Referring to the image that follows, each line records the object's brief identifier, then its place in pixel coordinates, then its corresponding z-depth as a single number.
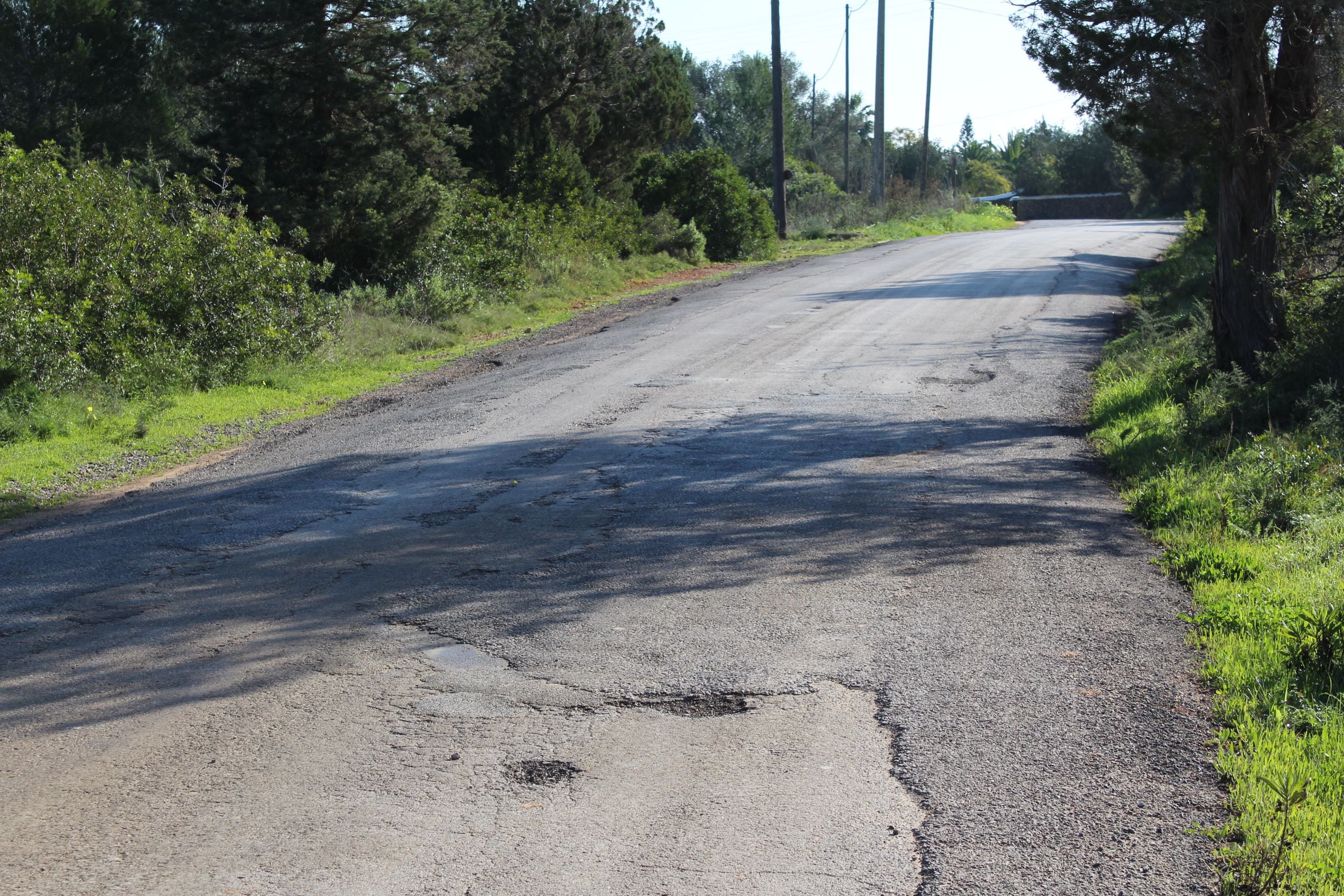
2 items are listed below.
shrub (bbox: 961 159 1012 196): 96.00
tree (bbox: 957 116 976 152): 134.88
